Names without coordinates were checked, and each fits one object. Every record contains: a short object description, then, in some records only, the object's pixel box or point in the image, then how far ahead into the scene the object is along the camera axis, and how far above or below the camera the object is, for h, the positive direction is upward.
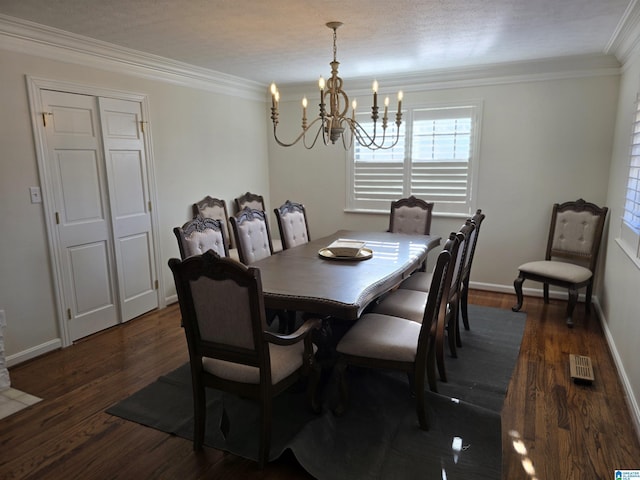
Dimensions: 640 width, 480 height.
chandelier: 2.68 +0.34
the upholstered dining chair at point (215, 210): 4.50 -0.52
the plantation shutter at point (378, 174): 4.89 -0.16
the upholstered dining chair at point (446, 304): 2.47 -0.97
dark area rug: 1.99 -1.41
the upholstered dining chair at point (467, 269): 3.08 -0.83
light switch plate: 3.06 -0.22
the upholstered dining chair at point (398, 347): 2.18 -0.98
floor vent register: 2.71 -1.39
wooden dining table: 2.20 -0.70
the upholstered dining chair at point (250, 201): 5.09 -0.48
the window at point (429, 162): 4.52 -0.02
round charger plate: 3.04 -0.68
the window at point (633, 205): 2.68 -0.32
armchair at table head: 1.84 -0.81
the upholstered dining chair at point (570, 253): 3.72 -0.89
